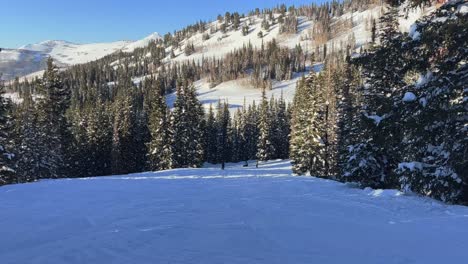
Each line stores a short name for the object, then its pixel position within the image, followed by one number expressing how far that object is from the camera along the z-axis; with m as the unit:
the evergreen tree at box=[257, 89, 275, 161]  67.88
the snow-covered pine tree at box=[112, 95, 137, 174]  51.84
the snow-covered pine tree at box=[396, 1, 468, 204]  10.36
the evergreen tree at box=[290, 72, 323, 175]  39.62
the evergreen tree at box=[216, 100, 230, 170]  82.06
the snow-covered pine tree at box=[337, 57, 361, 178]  25.21
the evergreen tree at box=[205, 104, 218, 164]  80.31
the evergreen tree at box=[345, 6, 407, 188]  20.59
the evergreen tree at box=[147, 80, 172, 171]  46.81
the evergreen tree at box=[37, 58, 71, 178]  40.38
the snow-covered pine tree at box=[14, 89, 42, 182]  39.09
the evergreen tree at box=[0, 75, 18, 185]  27.07
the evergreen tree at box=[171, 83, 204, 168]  46.91
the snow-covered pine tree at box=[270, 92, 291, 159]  81.12
